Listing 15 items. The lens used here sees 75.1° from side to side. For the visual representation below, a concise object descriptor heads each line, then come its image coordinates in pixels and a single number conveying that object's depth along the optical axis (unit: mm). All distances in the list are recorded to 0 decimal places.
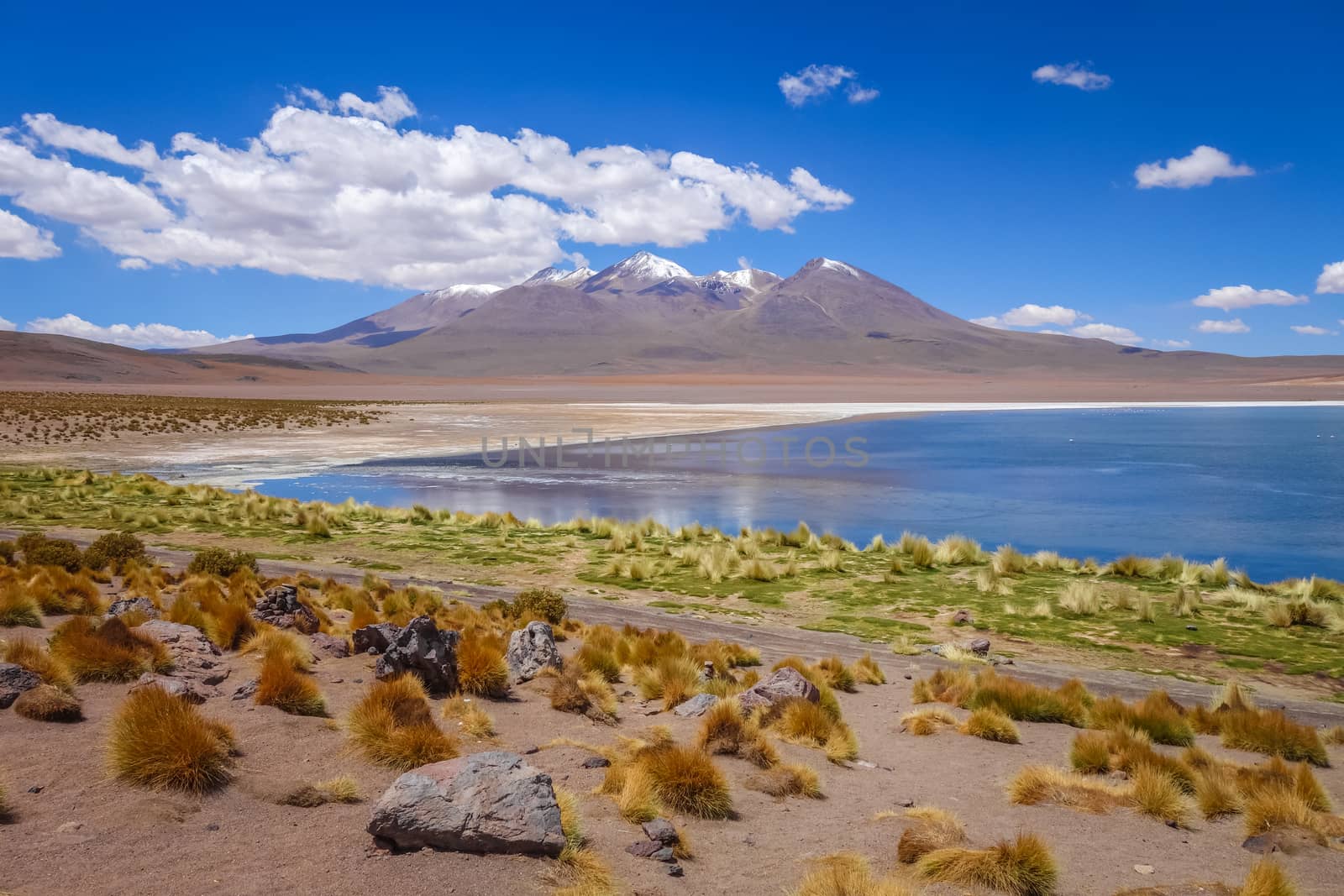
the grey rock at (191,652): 6750
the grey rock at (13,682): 5590
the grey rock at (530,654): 8195
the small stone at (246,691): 6406
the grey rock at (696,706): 7566
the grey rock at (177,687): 6012
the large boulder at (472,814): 4305
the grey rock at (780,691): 7527
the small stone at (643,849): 4688
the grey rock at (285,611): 8820
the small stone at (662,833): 4812
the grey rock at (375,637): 8062
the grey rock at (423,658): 7223
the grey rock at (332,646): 8133
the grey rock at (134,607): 8453
